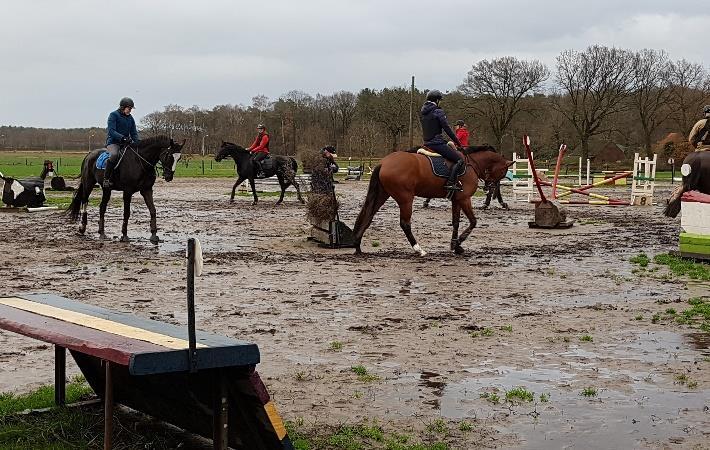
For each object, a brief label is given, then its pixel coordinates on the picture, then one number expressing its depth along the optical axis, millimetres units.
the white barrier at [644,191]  28516
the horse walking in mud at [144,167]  16484
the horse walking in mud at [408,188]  14625
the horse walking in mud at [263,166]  27641
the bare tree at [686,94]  59625
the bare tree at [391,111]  70494
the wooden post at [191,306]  4285
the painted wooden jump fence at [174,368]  4332
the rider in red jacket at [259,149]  27766
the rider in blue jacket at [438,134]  14711
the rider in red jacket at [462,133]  24344
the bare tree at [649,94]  62594
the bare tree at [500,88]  65938
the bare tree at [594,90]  62125
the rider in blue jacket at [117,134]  16375
